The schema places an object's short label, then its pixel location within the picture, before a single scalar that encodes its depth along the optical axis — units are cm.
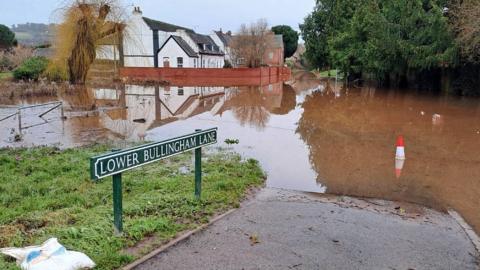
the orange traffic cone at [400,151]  921
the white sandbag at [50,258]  339
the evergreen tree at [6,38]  4931
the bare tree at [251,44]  4991
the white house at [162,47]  4675
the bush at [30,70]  2912
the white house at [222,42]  6169
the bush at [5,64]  3500
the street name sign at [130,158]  371
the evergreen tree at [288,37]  7825
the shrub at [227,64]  5945
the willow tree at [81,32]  2183
